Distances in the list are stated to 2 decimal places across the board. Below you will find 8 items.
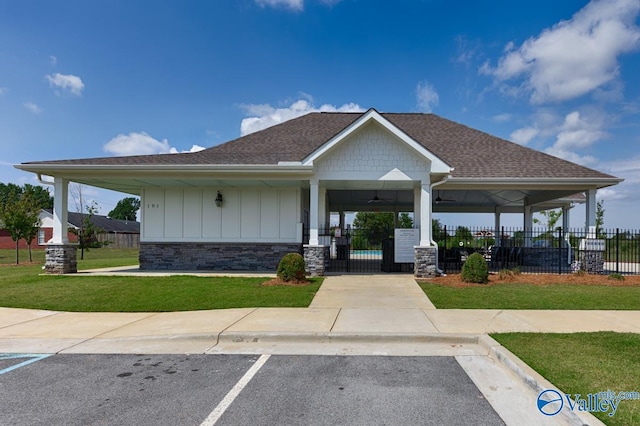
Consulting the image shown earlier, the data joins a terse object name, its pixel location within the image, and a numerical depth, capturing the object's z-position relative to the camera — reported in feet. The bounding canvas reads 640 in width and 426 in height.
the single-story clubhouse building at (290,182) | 43.52
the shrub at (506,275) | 41.06
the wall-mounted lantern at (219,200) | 49.83
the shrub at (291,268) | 37.78
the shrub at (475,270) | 38.47
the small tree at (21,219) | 64.80
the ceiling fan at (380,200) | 65.81
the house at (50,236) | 142.31
